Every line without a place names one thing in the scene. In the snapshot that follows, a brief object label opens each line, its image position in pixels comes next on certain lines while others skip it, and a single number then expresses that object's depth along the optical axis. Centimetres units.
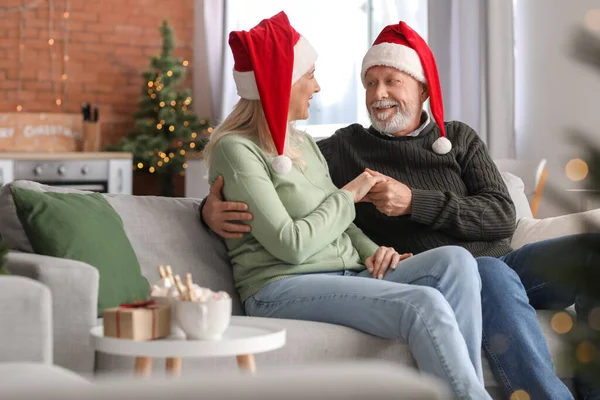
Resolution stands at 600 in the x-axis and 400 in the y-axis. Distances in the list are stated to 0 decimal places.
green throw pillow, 374
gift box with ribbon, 320
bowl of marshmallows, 322
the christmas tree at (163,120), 830
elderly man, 402
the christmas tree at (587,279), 128
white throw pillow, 479
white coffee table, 316
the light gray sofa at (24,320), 327
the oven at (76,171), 723
